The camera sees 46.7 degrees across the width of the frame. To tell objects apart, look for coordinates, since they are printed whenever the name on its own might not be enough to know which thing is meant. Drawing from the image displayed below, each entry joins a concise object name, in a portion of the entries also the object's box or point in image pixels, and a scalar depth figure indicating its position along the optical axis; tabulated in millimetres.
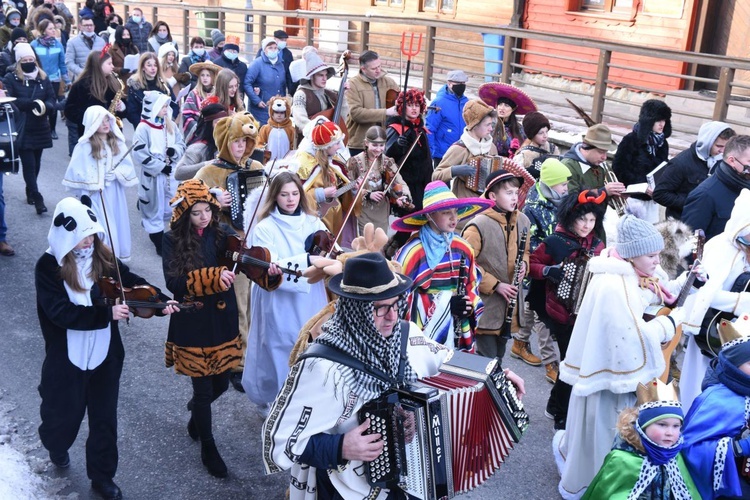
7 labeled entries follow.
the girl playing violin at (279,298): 6207
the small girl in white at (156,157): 9930
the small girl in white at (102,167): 8992
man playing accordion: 3783
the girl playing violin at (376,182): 8453
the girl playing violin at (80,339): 5219
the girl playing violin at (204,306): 5750
